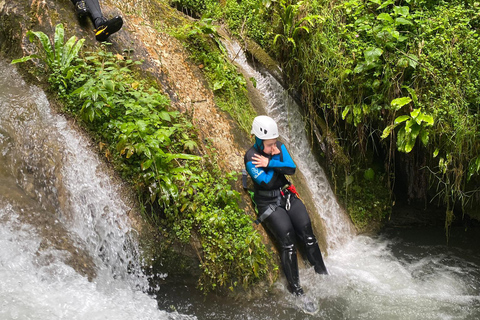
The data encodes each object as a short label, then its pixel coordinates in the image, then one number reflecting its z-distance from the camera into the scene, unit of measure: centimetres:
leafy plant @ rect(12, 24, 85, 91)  614
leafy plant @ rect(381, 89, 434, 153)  665
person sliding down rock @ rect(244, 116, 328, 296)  573
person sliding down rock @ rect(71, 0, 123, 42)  632
